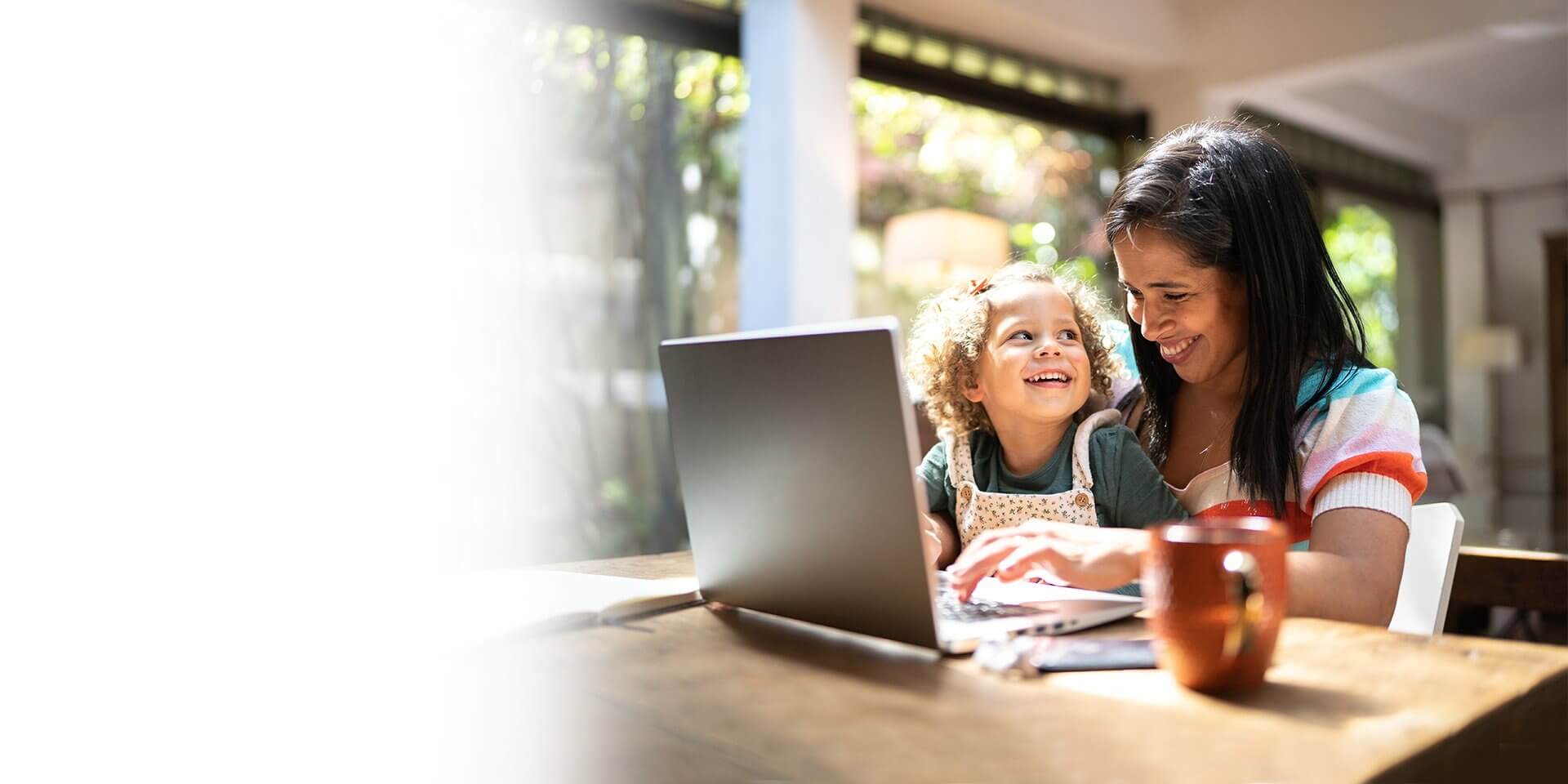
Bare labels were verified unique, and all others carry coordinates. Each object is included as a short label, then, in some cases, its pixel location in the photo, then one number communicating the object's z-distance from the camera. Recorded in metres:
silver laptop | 0.75
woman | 1.09
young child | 1.23
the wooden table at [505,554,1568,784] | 0.56
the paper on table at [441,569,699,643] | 0.89
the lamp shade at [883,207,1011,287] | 4.36
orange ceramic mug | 0.64
